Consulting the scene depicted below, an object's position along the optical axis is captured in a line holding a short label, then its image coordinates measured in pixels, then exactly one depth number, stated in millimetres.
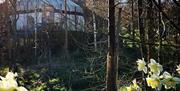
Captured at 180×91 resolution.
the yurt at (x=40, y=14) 12204
